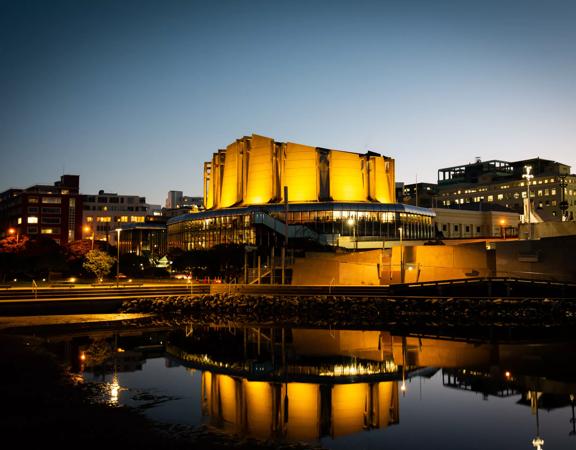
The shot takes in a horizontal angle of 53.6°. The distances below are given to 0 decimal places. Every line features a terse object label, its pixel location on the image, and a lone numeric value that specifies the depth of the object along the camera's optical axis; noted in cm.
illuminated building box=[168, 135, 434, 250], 8312
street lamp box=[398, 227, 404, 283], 5347
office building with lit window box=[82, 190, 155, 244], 17562
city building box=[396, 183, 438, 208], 15585
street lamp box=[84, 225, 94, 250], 15435
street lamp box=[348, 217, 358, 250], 8262
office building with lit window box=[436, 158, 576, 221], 15975
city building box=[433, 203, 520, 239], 11288
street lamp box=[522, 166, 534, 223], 5218
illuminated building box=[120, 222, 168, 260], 13788
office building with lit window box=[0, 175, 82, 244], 15425
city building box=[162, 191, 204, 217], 19325
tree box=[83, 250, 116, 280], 6225
